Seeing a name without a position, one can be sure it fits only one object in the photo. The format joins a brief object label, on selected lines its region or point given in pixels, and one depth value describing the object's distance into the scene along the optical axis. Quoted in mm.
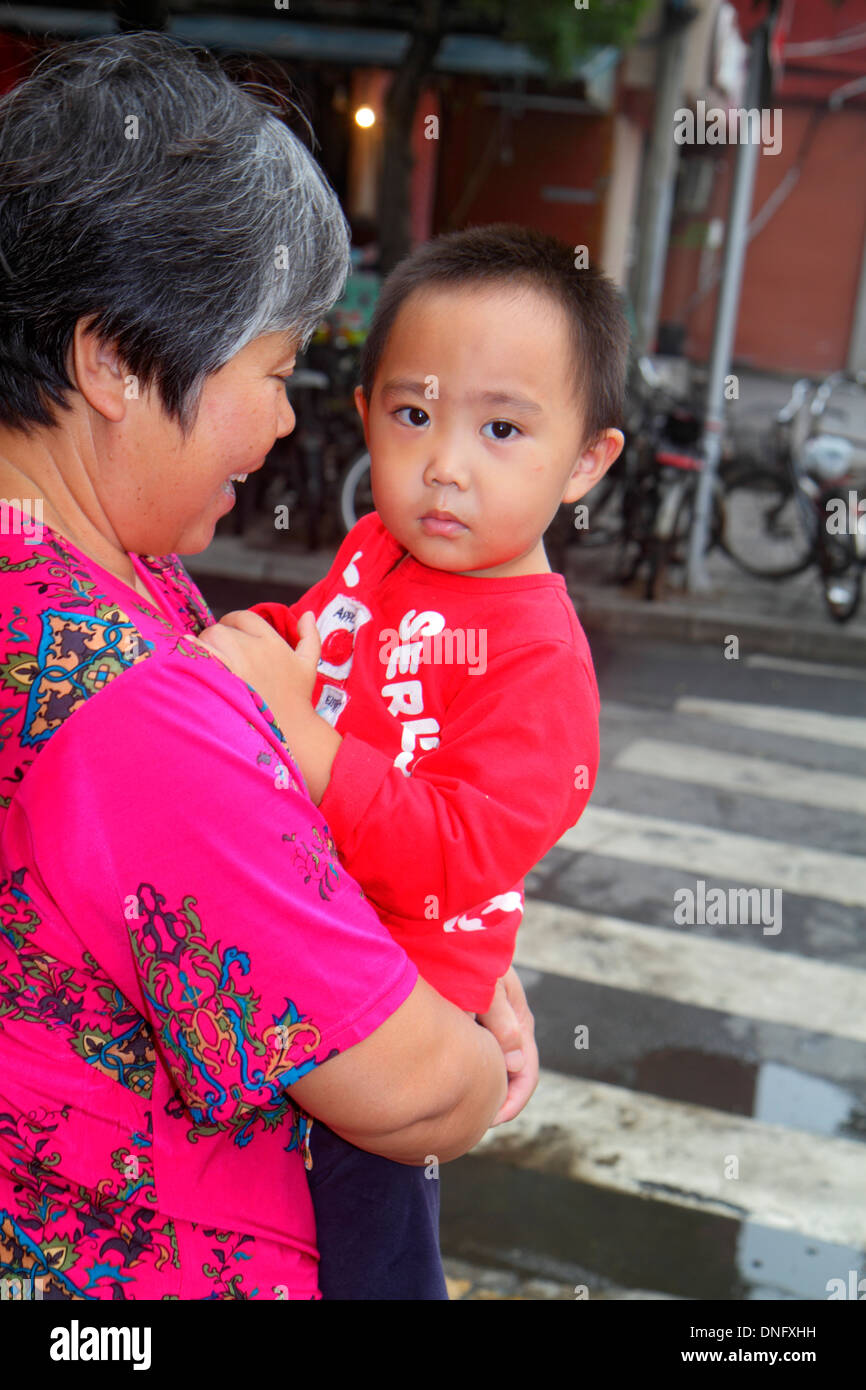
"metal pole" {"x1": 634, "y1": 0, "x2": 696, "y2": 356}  13836
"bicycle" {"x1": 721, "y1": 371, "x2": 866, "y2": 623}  8562
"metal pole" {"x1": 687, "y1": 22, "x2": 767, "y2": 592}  8633
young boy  1430
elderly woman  1073
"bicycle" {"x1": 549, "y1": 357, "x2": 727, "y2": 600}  8852
